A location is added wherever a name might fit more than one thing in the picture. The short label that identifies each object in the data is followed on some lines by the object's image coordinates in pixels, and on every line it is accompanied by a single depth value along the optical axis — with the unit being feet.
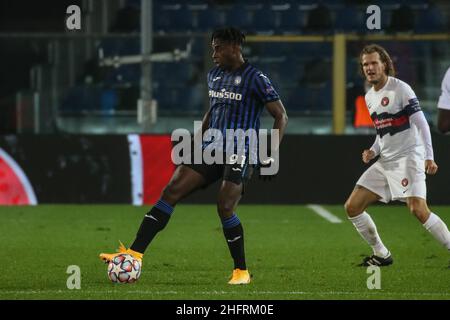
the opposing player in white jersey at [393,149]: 57.67
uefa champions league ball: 53.11
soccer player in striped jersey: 54.34
